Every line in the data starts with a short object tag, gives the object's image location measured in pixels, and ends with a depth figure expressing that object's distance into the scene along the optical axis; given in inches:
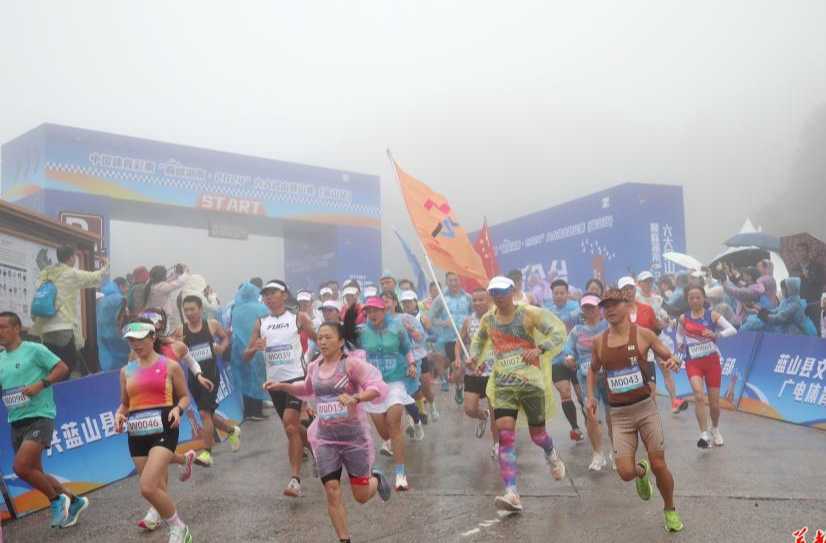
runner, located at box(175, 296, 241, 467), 321.1
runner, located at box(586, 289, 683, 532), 209.2
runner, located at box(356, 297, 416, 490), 311.9
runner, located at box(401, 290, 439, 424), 409.1
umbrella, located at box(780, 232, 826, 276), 475.2
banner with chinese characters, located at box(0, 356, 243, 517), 259.9
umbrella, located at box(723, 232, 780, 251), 742.5
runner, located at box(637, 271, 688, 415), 476.0
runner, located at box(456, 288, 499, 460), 315.3
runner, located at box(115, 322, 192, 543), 208.8
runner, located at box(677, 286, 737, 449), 326.6
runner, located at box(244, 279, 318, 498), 289.0
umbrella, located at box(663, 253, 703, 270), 733.3
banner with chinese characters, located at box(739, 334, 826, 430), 385.7
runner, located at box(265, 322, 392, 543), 203.0
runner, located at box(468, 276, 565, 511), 247.8
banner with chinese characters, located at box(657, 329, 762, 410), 448.8
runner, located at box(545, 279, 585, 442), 325.4
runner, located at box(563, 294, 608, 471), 306.0
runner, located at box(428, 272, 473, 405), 482.9
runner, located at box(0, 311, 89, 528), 242.5
